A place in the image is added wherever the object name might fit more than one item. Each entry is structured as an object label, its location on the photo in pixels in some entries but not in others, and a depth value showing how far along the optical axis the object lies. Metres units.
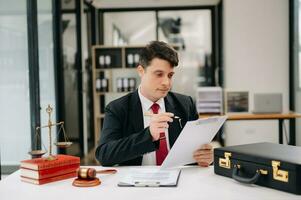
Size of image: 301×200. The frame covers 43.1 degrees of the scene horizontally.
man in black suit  1.70
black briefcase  1.28
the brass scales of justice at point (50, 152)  1.53
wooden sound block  1.41
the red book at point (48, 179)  1.46
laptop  4.45
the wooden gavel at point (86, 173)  1.43
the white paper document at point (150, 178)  1.40
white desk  1.27
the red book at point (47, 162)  1.47
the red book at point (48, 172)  1.45
